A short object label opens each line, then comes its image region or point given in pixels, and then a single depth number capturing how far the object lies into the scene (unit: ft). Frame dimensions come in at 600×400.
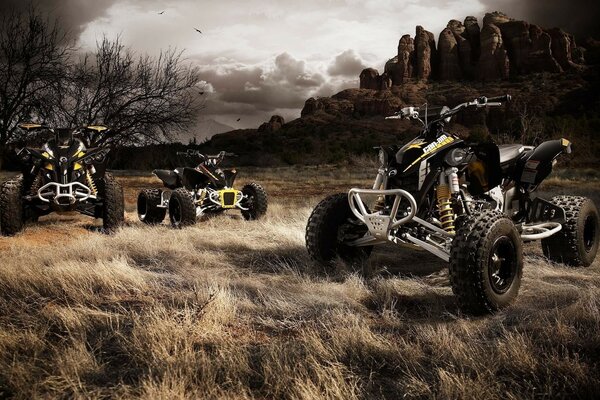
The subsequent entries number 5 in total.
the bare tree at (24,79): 46.83
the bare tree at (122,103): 51.20
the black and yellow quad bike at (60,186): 23.25
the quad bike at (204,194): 28.94
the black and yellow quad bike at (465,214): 11.59
